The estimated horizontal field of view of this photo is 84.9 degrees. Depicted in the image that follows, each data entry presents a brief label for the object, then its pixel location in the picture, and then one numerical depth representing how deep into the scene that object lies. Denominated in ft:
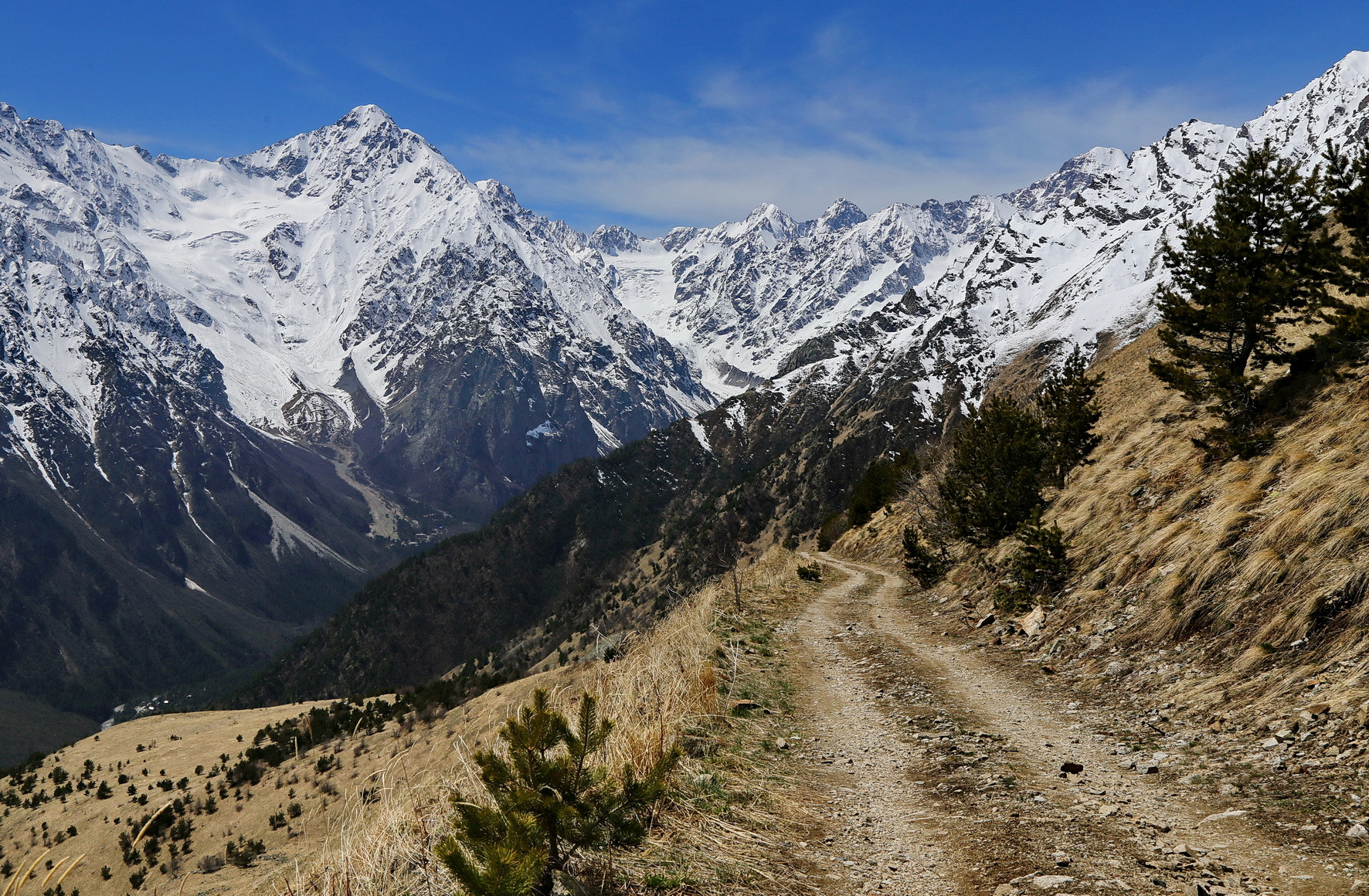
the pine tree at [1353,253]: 46.93
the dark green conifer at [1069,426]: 81.41
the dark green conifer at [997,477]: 73.46
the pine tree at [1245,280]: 53.42
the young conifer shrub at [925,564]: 83.92
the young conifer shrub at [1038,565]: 52.54
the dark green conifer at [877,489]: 194.18
